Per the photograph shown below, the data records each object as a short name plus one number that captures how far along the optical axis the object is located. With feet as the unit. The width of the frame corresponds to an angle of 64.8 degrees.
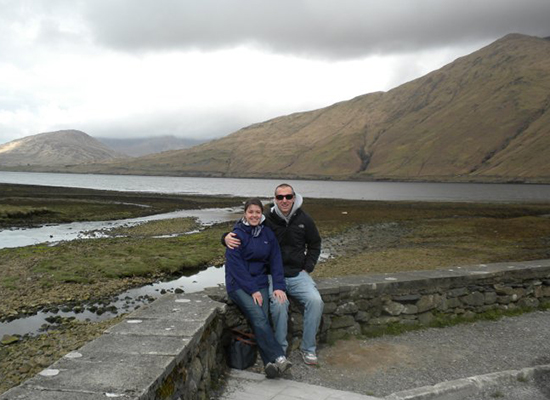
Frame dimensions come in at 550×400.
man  23.89
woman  21.66
